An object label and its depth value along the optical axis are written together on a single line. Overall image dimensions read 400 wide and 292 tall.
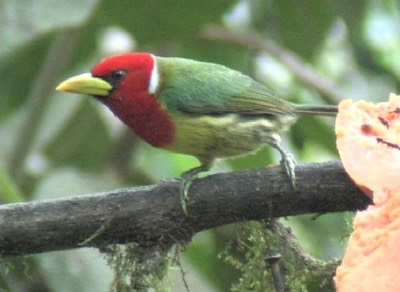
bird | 4.25
